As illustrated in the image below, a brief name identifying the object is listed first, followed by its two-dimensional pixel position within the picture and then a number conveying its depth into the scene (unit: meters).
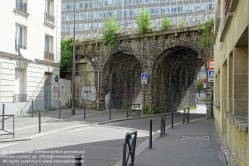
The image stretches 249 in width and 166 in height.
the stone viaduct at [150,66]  20.55
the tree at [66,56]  24.88
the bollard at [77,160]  3.61
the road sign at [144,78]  20.70
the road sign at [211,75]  14.12
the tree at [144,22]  21.70
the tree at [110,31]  23.06
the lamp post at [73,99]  19.34
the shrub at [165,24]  20.81
